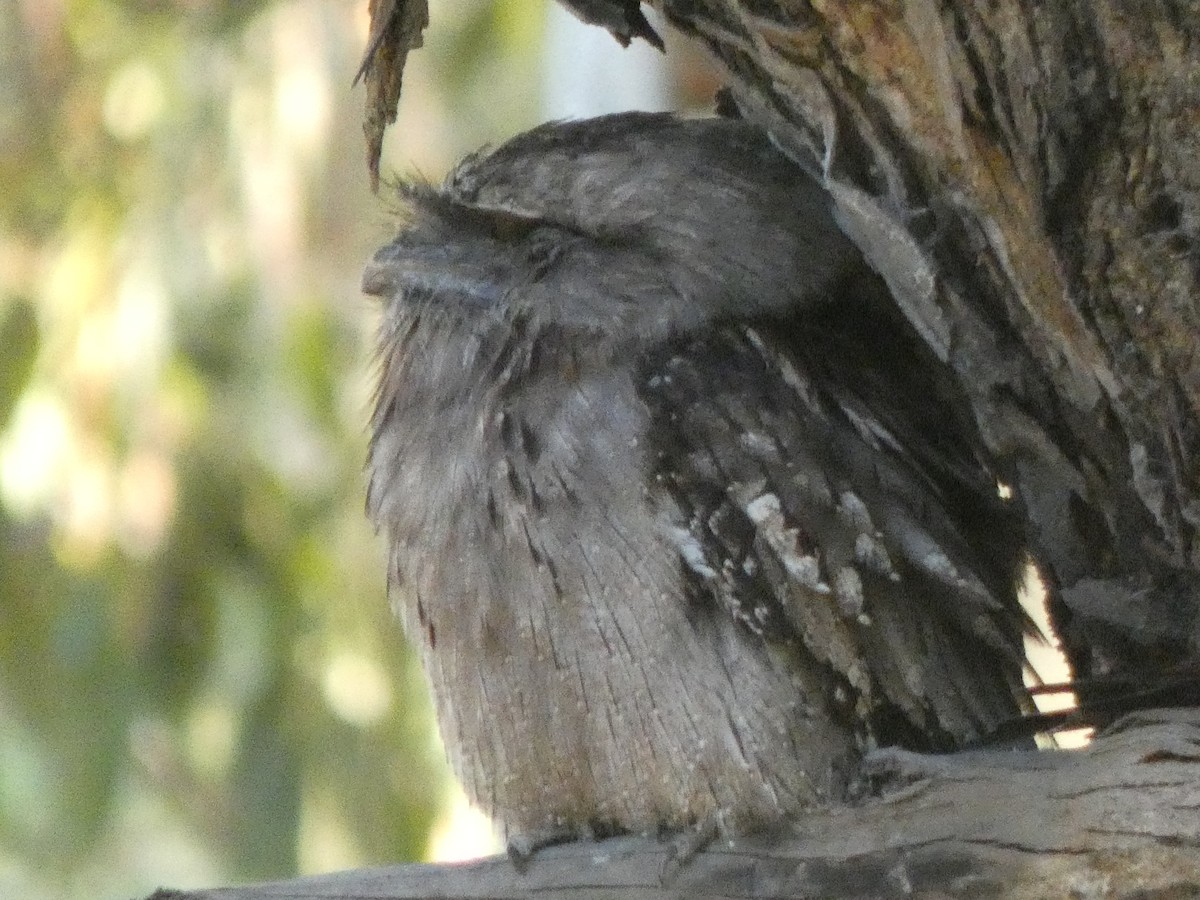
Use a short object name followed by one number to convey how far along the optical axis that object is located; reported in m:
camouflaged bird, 6.44
